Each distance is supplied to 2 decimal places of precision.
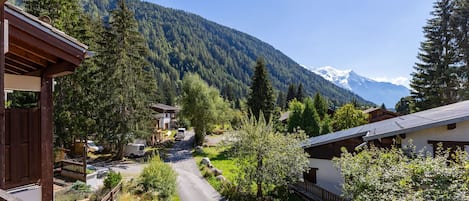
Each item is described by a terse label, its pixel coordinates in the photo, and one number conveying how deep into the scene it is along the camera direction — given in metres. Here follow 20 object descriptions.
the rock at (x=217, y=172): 24.59
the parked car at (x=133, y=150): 31.83
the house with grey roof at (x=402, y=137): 10.97
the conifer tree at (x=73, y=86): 23.50
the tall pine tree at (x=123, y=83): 28.72
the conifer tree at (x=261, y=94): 42.47
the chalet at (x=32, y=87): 4.22
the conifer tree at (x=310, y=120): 36.78
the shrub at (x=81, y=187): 15.20
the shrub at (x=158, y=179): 16.50
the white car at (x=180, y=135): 46.75
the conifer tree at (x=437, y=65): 32.66
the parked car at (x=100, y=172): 20.27
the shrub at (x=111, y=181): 16.14
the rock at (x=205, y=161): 27.72
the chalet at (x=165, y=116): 54.03
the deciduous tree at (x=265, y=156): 17.11
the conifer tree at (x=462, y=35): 31.39
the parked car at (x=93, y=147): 32.90
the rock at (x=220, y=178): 22.60
